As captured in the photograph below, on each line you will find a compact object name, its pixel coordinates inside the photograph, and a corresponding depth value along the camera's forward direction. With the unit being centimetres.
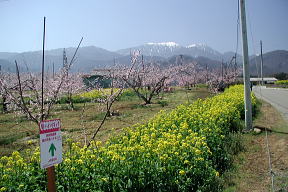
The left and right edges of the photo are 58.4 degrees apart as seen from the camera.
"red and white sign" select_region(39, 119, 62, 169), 248
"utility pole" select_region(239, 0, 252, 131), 898
